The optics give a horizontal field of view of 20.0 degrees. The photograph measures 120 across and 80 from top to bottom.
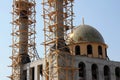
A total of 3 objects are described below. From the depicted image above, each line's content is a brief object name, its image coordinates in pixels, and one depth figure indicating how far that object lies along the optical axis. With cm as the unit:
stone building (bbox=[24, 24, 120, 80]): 4516
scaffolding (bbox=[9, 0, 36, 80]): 5412
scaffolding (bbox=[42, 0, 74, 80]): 4459
